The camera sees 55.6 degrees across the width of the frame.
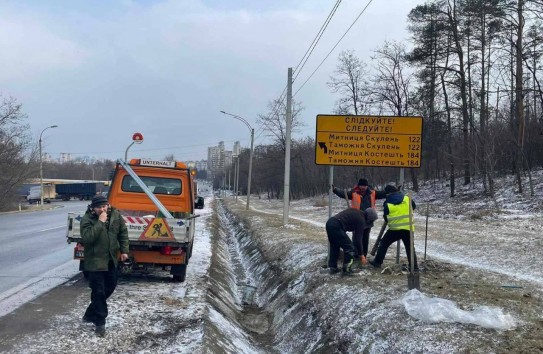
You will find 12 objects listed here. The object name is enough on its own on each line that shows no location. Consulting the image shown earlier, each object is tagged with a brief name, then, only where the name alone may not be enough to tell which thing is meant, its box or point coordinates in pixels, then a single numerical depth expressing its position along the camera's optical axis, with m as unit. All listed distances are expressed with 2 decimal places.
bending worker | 9.69
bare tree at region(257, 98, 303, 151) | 69.38
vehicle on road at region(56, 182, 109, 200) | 82.12
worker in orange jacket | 10.12
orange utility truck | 9.74
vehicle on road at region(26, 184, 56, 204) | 74.19
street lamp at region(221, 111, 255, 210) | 42.46
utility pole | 21.95
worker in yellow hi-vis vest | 9.26
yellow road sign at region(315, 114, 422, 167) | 10.56
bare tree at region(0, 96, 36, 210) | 47.50
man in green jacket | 6.47
